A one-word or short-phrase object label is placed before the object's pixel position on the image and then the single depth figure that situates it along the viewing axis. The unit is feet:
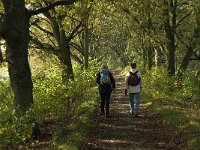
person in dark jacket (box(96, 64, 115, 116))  50.57
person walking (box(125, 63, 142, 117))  50.67
